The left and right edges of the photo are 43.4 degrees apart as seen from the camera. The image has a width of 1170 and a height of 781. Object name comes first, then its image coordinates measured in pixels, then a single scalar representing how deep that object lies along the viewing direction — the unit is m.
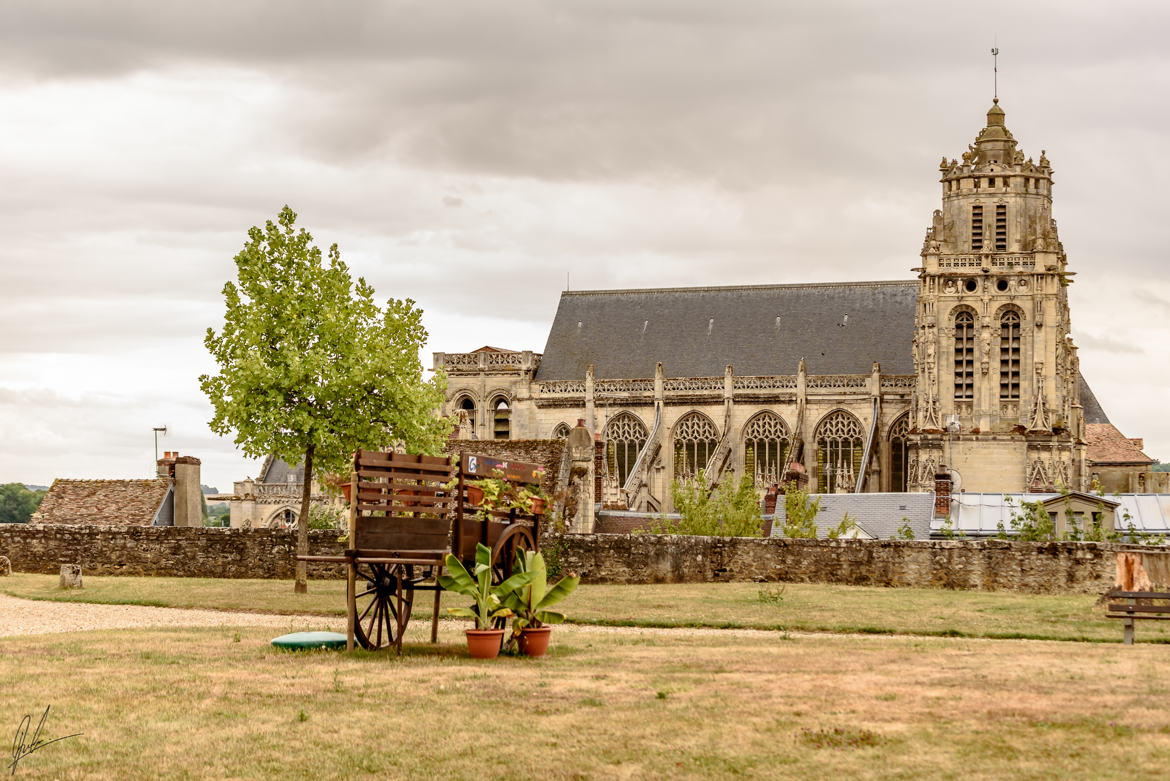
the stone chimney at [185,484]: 37.94
